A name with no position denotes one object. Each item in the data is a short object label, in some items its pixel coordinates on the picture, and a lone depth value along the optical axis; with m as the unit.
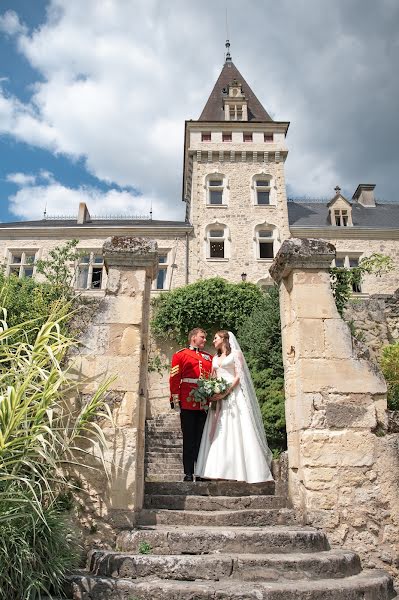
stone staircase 3.09
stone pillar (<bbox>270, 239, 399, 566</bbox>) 4.12
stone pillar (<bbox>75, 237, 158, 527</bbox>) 4.08
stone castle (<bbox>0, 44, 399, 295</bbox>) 24.17
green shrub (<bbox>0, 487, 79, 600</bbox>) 2.85
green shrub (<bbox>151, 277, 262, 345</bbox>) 18.48
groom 5.55
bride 5.20
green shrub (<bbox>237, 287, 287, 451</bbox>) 8.70
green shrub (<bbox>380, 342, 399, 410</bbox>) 9.11
